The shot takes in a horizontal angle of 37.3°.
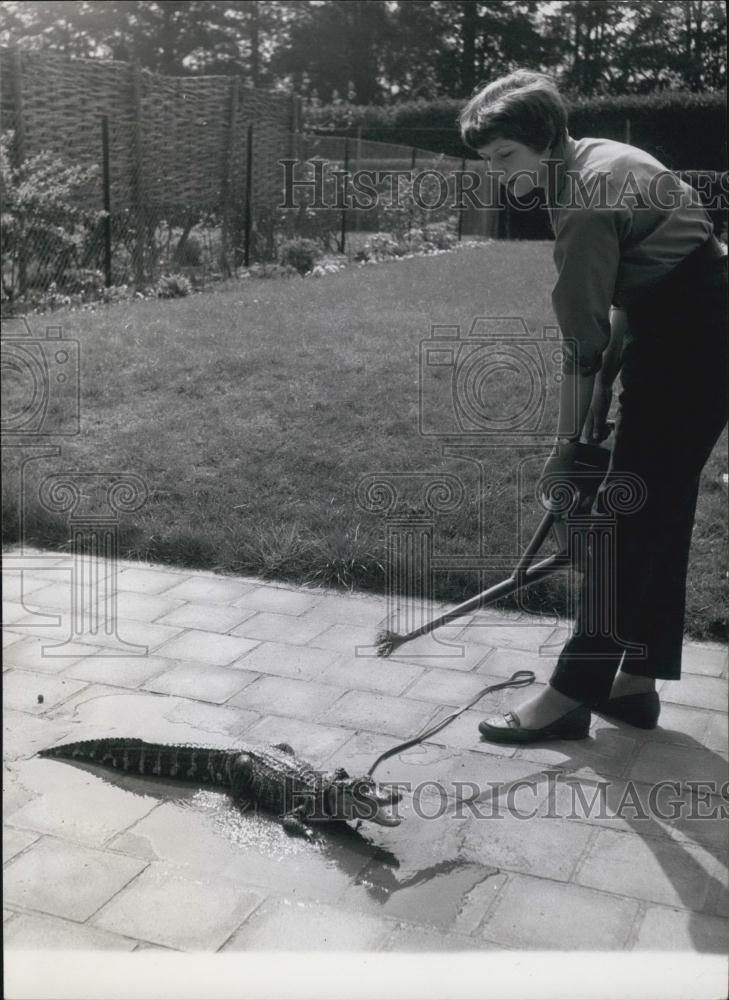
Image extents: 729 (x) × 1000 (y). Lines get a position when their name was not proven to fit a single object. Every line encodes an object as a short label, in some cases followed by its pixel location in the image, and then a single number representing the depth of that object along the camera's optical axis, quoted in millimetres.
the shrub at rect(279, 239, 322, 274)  10758
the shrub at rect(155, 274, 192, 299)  9023
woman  2588
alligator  2566
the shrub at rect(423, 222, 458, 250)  14328
